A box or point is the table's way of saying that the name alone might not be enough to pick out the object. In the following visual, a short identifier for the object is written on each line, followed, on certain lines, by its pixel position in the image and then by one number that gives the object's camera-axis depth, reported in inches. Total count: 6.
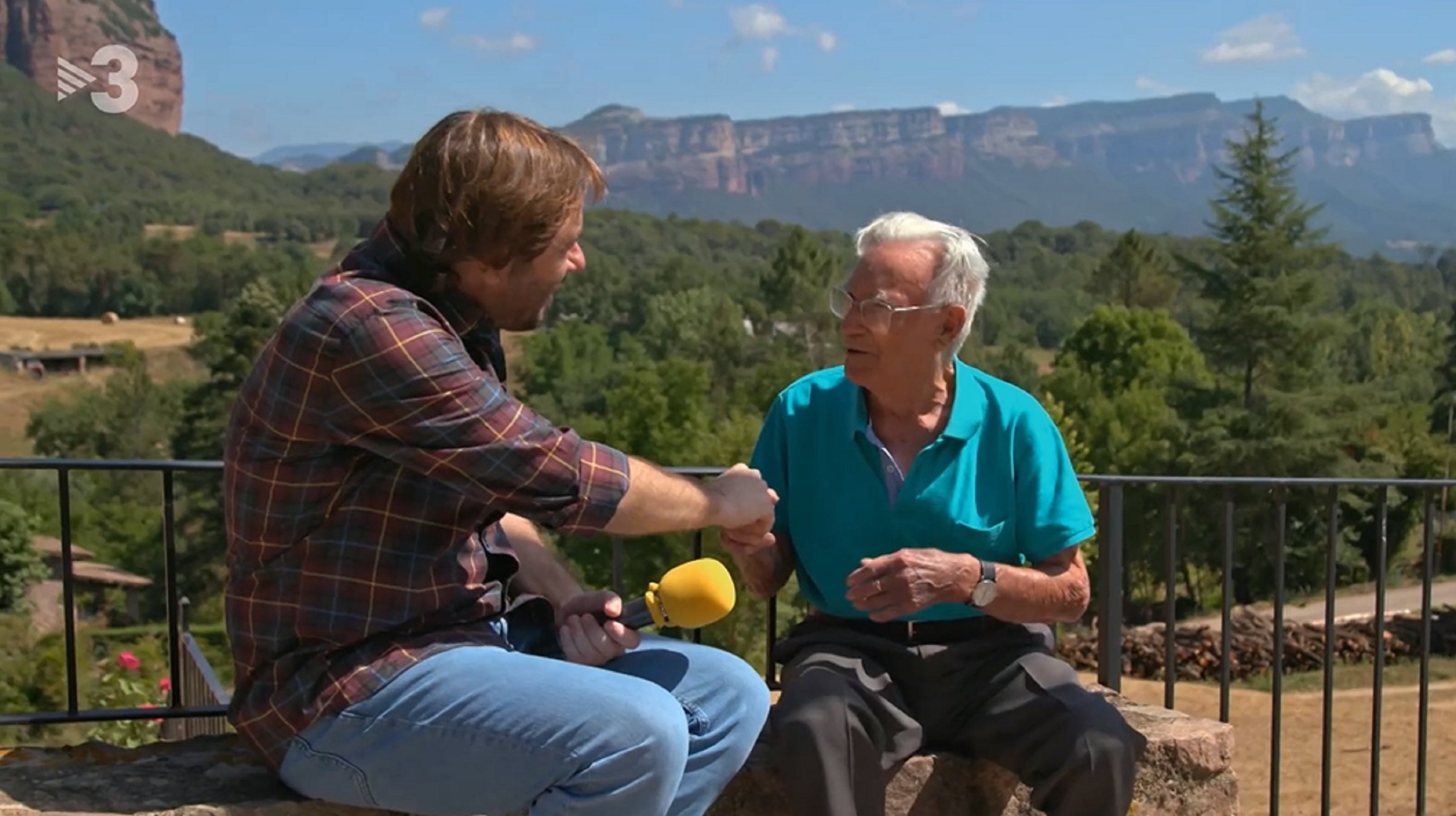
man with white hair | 103.0
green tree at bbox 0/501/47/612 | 1177.4
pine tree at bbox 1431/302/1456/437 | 1854.1
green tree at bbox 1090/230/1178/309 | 2972.4
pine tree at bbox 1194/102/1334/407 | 1684.3
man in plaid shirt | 76.9
